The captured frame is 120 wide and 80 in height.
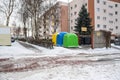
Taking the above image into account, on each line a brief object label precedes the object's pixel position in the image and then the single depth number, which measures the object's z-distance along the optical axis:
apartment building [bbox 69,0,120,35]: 57.12
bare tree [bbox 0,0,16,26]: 37.19
